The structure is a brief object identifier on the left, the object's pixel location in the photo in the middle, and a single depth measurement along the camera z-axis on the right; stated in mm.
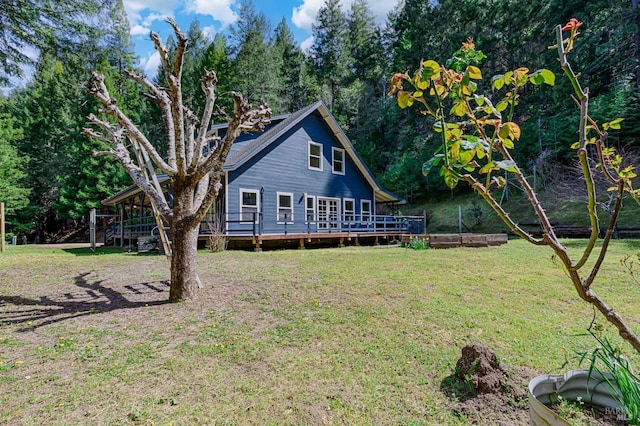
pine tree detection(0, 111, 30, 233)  22467
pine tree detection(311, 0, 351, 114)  37188
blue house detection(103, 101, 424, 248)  13750
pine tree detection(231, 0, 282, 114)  31109
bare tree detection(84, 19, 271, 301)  4969
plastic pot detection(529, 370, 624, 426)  2117
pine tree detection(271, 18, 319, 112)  35000
